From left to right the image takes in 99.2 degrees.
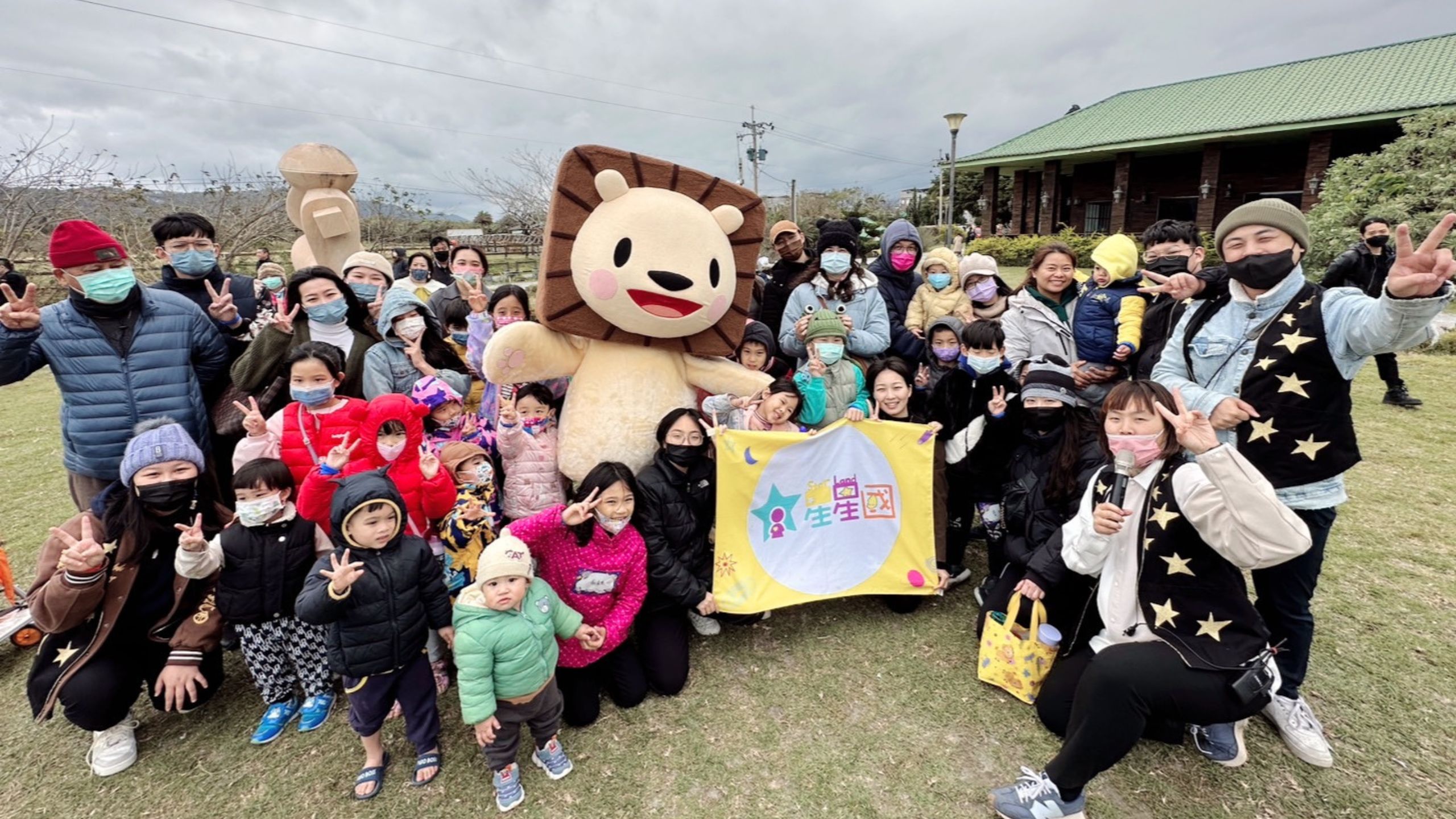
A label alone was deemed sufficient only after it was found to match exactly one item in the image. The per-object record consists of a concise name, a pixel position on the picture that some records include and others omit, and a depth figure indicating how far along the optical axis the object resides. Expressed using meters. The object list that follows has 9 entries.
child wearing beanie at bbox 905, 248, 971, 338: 5.13
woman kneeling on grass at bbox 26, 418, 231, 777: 2.76
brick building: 16.78
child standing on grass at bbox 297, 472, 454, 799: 2.57
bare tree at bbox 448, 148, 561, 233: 23.61
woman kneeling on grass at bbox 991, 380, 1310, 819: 2.18
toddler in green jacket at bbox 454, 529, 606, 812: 2.53
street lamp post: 18.72
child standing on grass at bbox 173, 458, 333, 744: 2.82
